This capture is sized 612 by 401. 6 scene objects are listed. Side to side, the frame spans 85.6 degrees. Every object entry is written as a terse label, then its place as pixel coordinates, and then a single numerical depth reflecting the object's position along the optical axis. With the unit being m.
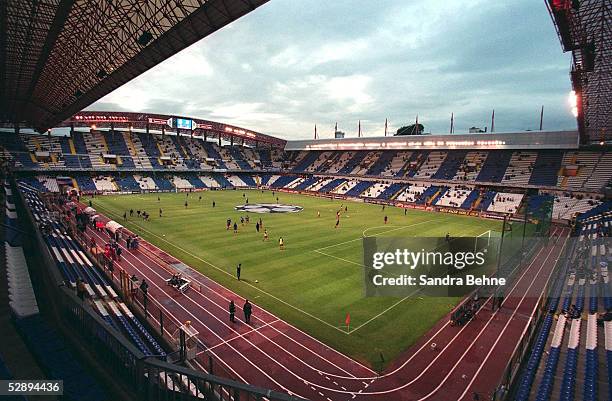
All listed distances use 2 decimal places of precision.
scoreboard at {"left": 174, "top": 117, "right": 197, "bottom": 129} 80.97
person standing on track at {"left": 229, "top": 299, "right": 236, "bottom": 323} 15.77
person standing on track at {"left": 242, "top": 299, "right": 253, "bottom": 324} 15.76
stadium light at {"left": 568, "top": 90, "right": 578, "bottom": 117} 30.33
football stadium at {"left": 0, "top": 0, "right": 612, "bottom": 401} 9.13
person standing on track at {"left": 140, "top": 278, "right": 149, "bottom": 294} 17.23
